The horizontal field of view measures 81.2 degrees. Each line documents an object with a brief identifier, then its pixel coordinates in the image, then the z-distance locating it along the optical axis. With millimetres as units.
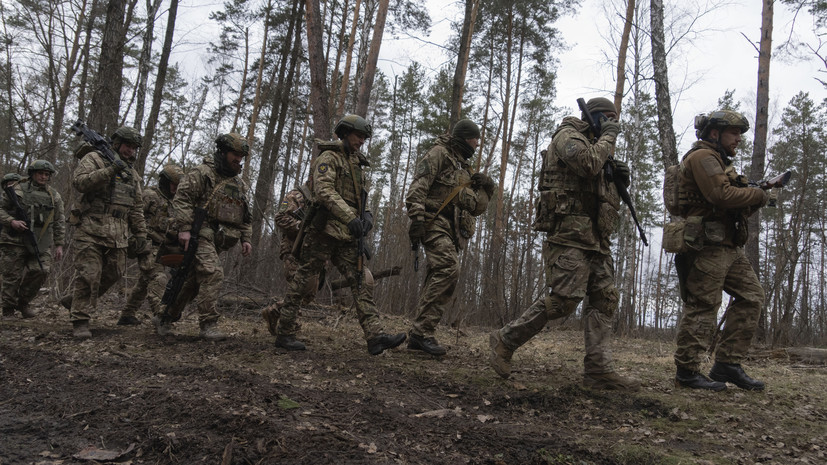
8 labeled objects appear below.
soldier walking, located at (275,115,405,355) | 4383
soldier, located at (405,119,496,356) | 4668
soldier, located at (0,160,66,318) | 6457
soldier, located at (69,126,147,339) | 5129
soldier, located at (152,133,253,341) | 4914
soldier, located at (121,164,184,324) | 5992
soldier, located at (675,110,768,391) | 3779
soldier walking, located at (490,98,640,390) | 3582
